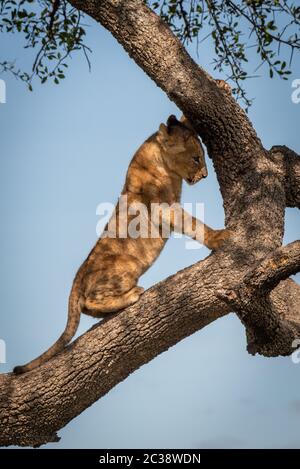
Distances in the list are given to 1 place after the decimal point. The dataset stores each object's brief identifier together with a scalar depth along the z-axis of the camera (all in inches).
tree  422.0
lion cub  466.3
